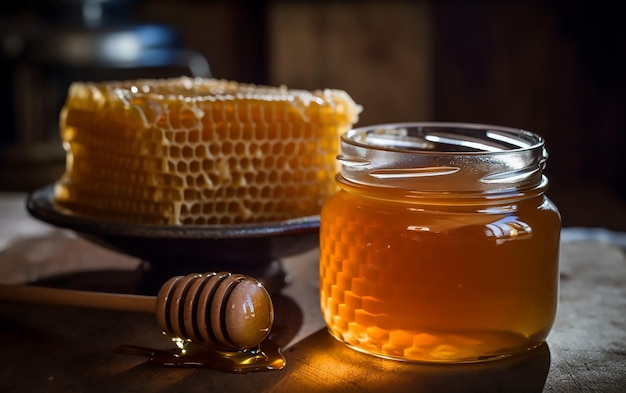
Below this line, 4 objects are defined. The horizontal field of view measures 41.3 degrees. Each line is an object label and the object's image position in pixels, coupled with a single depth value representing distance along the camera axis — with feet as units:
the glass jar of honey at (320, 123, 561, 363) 2.26
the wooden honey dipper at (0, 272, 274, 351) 2.26
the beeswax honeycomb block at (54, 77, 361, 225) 2.82
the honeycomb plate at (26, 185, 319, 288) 2.64
